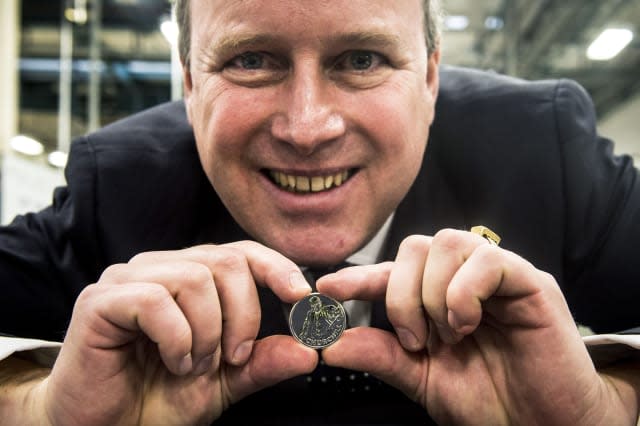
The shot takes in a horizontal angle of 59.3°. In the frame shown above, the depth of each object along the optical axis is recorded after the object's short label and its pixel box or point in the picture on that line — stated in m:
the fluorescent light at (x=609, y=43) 5.73
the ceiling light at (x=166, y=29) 5.41
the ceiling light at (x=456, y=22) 5.69
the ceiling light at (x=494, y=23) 5.79
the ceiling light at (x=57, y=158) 5.33
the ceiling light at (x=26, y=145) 4.03
